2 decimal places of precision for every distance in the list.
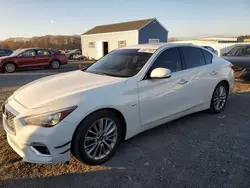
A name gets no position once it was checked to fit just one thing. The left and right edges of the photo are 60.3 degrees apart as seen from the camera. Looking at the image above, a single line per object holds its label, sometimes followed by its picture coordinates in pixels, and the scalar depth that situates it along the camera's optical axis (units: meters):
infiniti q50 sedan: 2.57
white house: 24.33
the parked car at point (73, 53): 31.78
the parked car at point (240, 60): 7.48
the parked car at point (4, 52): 17.70
